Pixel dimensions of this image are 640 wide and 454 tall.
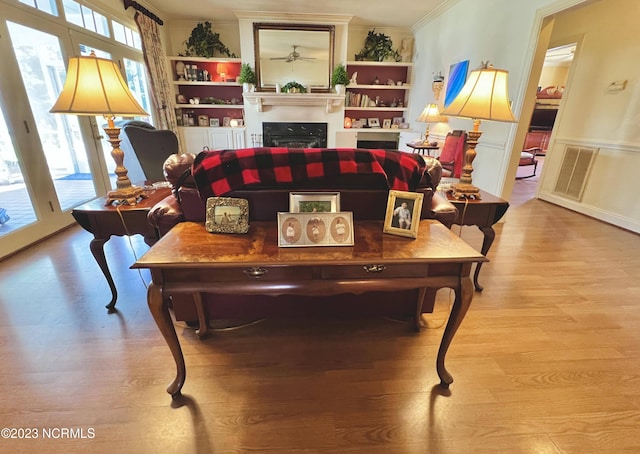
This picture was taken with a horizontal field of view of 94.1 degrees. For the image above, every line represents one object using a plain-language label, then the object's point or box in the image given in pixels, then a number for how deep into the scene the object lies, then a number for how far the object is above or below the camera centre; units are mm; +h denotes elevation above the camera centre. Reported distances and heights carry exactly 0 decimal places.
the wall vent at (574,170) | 3748 -560
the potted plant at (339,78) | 5145 +680
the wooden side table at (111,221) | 1624 -556
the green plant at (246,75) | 5082 +683
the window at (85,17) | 3084 +1014
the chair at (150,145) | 3109 -309
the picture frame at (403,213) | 1192 -353
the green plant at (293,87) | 5215 +517
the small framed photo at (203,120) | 5734 -74
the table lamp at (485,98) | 1679 +133
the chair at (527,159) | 5188 -585
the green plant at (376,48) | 5492 +1274
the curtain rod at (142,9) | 4005 +1434
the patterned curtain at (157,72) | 4414 +649
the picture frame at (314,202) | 1200 -318
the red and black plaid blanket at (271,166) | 1268 -194
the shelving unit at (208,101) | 5438 +268
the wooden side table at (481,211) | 1867 -526
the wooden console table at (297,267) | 1019 -498
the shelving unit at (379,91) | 5809 +547
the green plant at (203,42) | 5215 +1226
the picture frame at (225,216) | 1222 -384
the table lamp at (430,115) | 3688 +76
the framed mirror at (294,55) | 5020 +1036
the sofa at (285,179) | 1271 -255
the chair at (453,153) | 3639 -367
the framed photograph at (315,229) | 1119 -395
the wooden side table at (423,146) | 3877 -308
